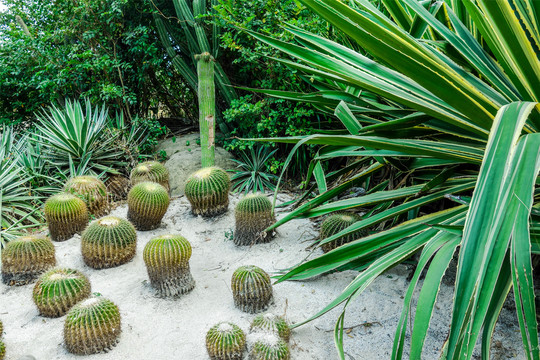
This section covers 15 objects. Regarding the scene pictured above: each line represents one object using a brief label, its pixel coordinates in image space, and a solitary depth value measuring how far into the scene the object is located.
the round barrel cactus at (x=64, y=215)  3.81
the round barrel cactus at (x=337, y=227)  2.99
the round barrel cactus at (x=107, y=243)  3.36
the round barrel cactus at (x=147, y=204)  3.95
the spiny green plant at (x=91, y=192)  4.30
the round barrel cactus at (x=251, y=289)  2.70
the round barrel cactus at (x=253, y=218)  3.55
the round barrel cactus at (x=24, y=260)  3.28
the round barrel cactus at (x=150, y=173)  4.64
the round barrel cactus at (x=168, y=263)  2.97
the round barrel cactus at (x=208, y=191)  4.14
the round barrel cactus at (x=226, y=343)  2.26
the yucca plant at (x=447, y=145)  1.00
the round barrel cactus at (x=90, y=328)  2.44
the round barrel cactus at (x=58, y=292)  2.80
